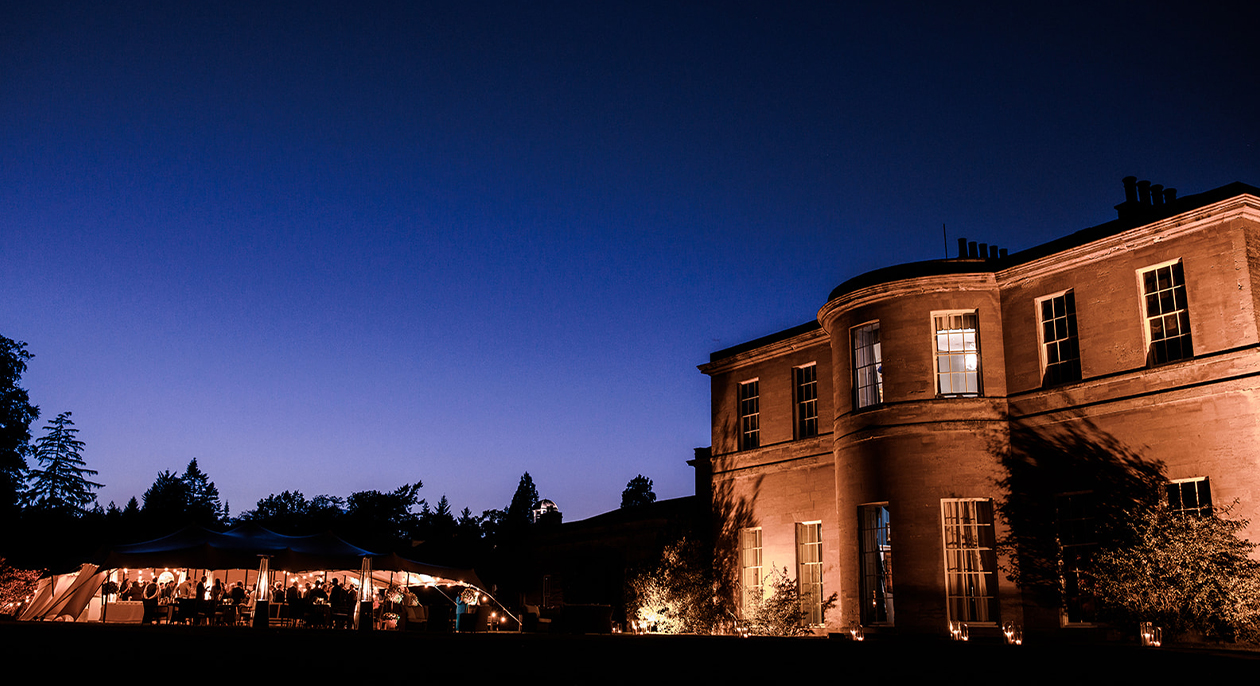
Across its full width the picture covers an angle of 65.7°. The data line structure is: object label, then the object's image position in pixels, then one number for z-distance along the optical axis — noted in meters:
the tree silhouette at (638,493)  92.94
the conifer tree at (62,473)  67.25
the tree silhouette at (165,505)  44.47
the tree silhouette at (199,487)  104.89
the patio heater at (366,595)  22.38
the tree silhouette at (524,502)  80.64
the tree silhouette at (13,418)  41.25
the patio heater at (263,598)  22.08
